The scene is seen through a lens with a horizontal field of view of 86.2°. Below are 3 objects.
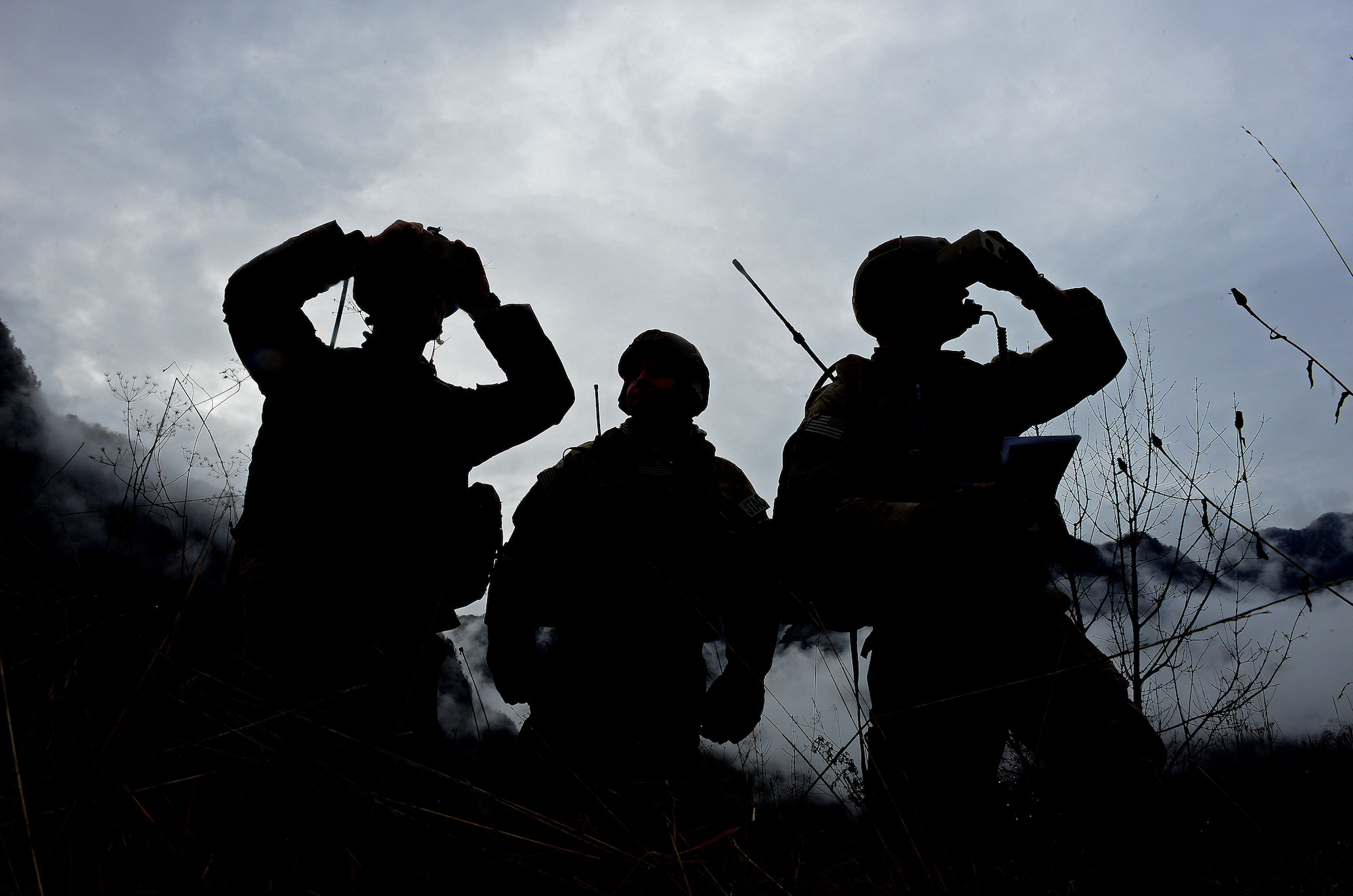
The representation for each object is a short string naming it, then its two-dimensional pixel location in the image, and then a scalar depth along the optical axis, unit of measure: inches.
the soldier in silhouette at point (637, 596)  112.0
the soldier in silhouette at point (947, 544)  80.9
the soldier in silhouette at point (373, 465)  90.1
